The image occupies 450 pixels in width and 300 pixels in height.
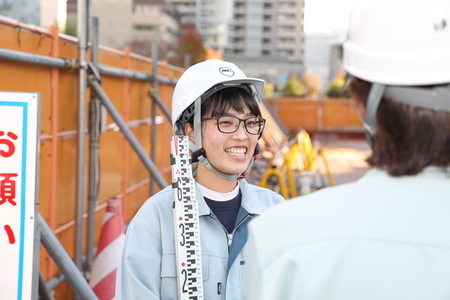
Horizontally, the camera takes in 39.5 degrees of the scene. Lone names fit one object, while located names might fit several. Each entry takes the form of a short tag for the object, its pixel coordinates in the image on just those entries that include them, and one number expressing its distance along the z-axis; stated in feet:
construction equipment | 35.94
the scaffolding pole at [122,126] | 17.90
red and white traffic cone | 16.53
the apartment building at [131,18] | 262.26
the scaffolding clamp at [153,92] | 27.53
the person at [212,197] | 7.86
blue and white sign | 8.98
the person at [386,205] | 3.82
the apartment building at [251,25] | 444.96
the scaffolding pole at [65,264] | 11.58
